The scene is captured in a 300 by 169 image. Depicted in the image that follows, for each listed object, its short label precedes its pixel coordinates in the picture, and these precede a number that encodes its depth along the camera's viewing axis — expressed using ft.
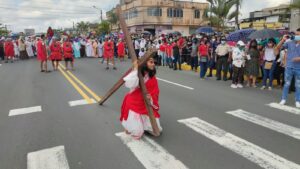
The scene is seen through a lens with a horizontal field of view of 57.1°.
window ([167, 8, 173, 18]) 167.49
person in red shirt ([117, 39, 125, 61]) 68.23
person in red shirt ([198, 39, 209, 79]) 39.91
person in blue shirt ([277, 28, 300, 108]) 23.17
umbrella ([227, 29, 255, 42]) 40.60
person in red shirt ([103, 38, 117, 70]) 52.26
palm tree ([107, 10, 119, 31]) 184.51
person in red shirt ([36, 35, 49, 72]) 48.47
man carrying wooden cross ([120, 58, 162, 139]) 16.22
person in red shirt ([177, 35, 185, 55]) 51.64
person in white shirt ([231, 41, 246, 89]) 32.81
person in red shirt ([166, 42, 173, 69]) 51.33
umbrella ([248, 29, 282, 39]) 31.19
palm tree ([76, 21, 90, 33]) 293.64
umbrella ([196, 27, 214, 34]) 65.36
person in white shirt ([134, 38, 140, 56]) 71.87
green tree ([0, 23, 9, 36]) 220.47
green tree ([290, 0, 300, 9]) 62.32
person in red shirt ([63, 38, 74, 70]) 50.26
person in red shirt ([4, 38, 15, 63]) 69.02
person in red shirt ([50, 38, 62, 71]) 50.47
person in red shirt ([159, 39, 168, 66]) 54.89
